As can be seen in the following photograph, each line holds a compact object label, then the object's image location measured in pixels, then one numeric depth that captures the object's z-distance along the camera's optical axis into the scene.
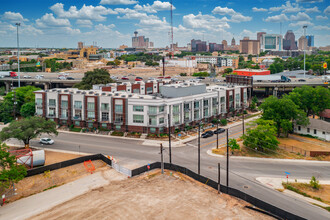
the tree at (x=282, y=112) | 66.44
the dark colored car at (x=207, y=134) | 66.22
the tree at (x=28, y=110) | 80.88
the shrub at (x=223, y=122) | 76.38
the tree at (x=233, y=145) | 54.16
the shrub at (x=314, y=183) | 40.97
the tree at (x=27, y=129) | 53.77
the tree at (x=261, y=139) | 56.19
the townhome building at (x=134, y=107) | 66.62
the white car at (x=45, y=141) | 61.81
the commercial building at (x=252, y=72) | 160.38
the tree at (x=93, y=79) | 102.64
